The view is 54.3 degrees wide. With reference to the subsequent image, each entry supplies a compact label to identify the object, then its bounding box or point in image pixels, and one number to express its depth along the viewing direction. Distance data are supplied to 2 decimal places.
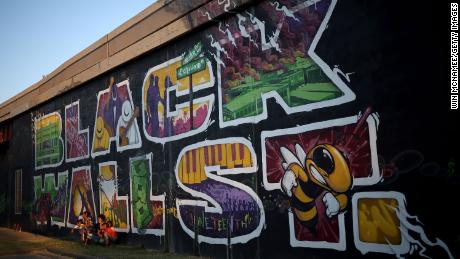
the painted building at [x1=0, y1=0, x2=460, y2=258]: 5.77
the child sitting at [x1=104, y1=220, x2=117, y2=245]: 12.33
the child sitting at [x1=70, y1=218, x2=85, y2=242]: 13.46
